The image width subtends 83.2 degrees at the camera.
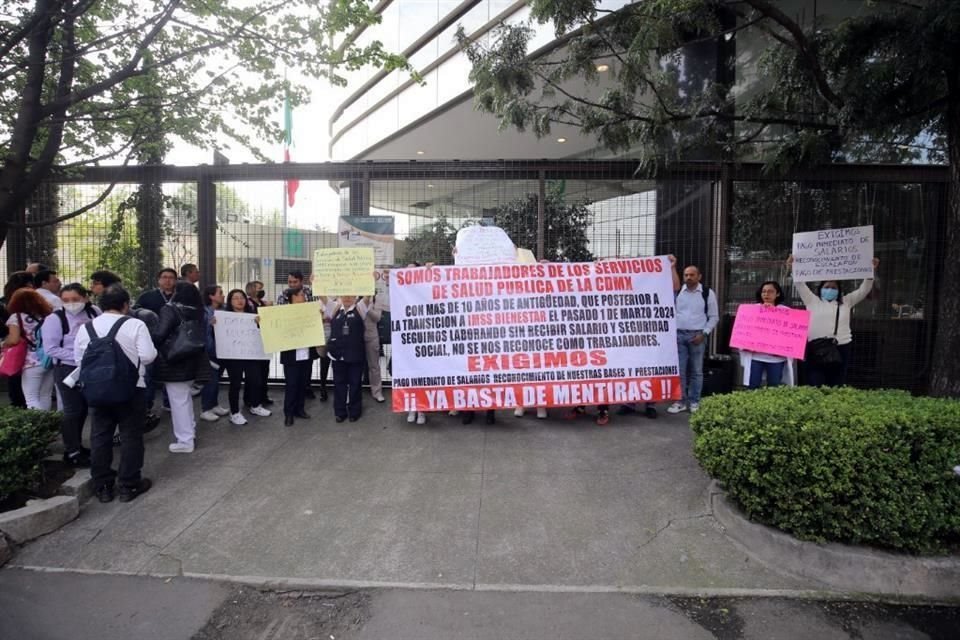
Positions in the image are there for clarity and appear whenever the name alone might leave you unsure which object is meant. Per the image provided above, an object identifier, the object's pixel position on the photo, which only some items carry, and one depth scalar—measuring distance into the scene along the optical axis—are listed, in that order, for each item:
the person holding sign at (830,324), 5.97
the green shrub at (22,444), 4.05
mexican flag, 8.04
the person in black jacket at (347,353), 6.32
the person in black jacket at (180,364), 5.43
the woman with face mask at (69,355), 4.95
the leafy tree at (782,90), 4.93
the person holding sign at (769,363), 6.00
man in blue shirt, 6.41
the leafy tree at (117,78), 4.71
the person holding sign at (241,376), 6.44
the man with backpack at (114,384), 4.39
